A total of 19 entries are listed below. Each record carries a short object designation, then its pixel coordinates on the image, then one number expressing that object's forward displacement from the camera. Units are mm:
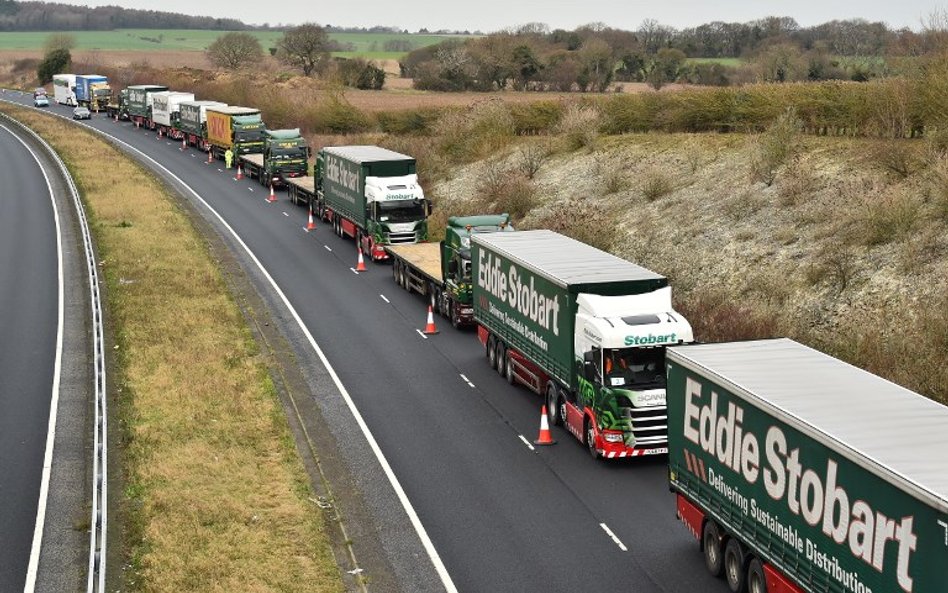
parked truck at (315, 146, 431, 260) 45969
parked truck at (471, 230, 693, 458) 23609
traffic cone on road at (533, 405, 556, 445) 25812
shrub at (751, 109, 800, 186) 43938
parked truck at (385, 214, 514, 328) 35969
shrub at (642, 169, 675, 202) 48938
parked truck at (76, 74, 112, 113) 125625
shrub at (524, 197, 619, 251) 44438
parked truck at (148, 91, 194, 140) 95938
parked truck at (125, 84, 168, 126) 105250
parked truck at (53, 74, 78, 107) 132375
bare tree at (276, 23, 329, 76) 155125
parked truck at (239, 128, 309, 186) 66750
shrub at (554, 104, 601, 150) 61344
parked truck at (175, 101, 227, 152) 87062
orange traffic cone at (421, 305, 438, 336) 36312
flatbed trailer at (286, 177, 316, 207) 59531
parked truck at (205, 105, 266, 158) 76438
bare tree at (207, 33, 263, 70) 168750
